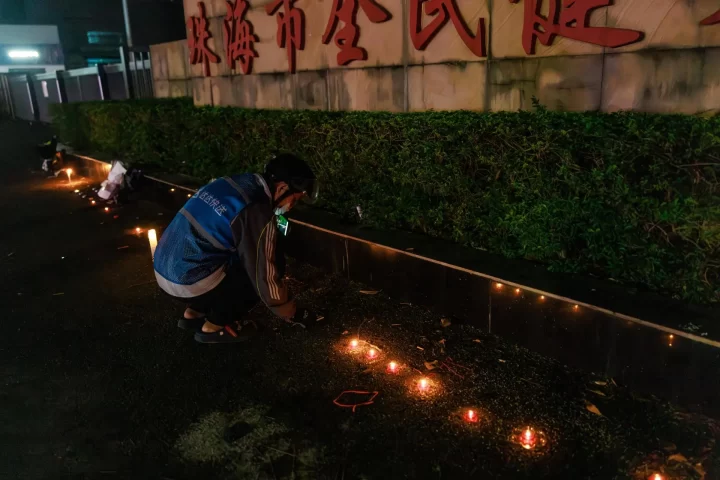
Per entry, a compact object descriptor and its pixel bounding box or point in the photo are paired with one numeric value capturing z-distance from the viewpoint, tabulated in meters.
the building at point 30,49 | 35.94
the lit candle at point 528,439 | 2.96
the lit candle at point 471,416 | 3.20
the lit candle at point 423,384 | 3.54
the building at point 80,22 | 35.97
